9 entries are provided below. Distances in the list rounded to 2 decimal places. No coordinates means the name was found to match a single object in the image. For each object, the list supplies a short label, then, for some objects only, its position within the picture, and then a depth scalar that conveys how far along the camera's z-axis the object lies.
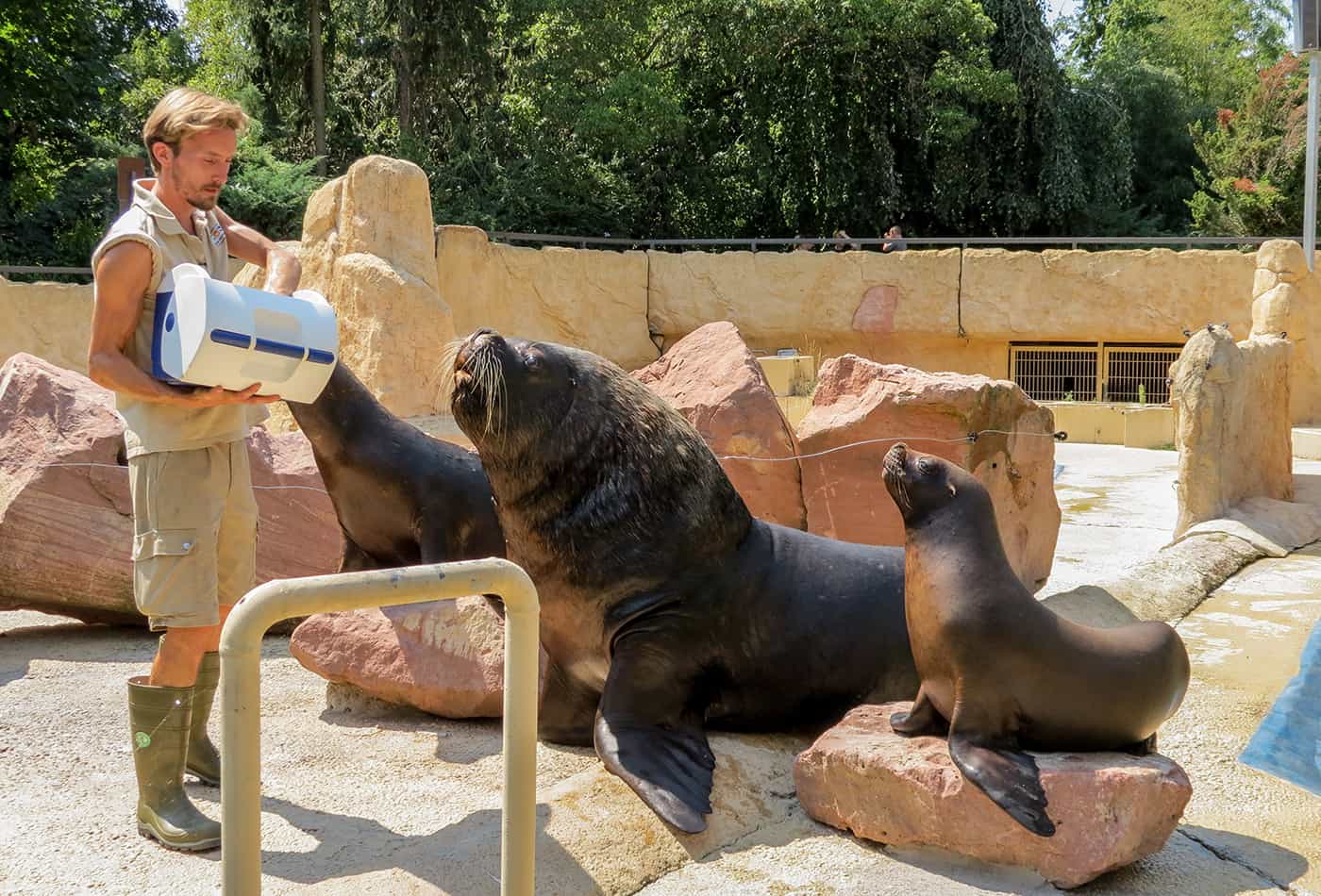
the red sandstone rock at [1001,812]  2.58
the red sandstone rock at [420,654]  3.64
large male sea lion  3.20
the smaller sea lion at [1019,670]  2.76
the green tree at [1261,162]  23.09
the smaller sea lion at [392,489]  3.92
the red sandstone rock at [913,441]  5.41
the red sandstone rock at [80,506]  4.74
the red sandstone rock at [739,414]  5.29
